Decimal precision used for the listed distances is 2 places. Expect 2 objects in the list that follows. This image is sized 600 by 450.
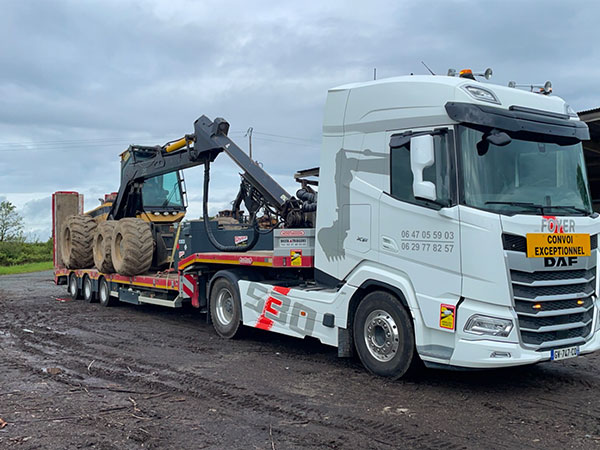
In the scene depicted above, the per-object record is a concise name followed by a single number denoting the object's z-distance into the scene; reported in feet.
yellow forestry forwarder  34.73
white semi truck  20.08
